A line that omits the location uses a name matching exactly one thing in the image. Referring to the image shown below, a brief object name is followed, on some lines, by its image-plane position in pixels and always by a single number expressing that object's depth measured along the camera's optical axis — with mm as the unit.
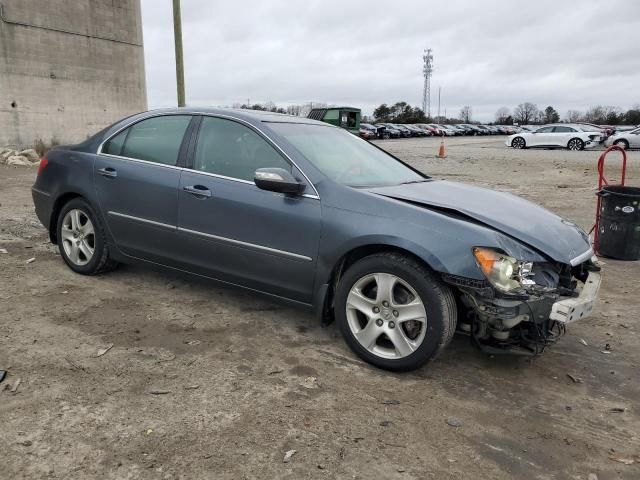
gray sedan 3172
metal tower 98000
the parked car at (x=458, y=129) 62050
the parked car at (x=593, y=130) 29542
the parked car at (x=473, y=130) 63750
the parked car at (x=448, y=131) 59612
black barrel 6219
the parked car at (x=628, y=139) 27094
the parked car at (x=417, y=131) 53656
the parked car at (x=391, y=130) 48000
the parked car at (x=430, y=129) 55862
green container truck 25547
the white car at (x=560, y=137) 28906
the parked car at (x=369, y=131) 42559
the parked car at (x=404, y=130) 50431
